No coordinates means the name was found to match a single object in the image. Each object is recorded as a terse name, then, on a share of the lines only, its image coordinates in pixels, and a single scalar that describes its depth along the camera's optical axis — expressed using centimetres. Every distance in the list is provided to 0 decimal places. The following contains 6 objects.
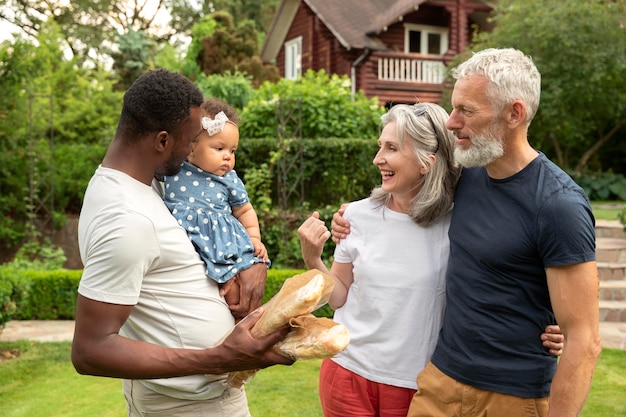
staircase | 758
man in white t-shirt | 162
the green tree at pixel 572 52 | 1447
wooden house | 1866
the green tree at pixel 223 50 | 1759
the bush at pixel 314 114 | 1012
